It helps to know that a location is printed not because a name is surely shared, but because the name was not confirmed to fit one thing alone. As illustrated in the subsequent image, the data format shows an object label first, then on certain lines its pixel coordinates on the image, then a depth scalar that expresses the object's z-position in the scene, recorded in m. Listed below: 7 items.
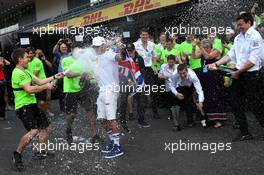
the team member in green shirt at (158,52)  9.77
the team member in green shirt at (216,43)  8.84
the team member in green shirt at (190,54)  9.20
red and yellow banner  12.92
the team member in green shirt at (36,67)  9.91
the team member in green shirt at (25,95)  6.25
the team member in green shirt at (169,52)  9.72
